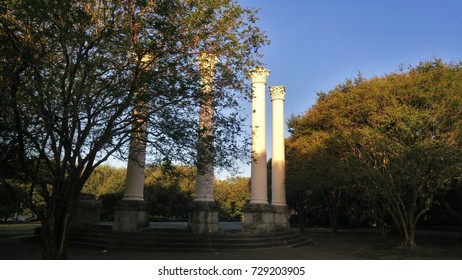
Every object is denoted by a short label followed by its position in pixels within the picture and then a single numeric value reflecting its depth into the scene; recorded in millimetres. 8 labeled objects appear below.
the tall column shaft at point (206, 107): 15672
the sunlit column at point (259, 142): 30266
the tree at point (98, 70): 13062
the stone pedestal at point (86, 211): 27062
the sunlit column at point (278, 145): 33125
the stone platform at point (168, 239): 22125
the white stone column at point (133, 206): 24328
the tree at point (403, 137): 24344
